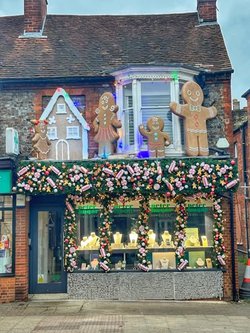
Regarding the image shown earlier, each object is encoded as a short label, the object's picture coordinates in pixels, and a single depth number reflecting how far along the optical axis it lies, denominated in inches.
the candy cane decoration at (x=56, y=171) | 449.4
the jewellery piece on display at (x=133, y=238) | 475.5
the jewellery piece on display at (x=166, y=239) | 473.7
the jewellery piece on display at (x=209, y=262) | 465.7
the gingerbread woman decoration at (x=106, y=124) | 466.9
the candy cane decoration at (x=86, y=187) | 446.9
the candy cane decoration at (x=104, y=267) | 457.7
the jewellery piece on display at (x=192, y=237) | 474.3
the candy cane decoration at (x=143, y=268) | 456.8
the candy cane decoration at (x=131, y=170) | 444.3
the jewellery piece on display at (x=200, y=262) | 467.8
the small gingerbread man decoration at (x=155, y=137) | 455.8
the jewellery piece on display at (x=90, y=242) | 476.7
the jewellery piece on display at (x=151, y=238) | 473.1
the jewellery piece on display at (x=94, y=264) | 467.8
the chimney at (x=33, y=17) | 584.6
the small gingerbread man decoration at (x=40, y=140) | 464.4
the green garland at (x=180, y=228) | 462.0
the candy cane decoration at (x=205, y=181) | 442.3
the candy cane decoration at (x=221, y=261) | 456.7
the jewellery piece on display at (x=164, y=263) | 465.4
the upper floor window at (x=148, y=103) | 482.0
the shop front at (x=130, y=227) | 446.3
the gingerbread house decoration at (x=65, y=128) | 488.4
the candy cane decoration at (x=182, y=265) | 457.1
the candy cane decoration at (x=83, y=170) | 448.8
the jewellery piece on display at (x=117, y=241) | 474.0
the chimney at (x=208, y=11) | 596.4
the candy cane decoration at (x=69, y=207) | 472.4
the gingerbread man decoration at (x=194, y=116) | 459.5
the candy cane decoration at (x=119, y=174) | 444.5
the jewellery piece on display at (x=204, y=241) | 473.7
